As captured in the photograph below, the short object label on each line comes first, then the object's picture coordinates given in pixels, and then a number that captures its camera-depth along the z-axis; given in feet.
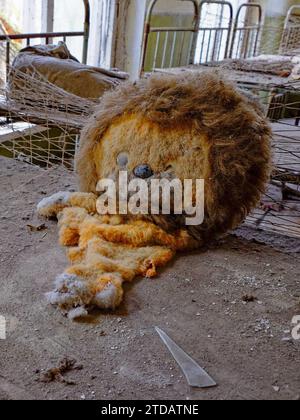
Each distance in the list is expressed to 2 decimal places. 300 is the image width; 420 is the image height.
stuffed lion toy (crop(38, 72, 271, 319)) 3.97
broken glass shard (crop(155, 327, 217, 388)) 2.65
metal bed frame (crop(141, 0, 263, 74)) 11.37
